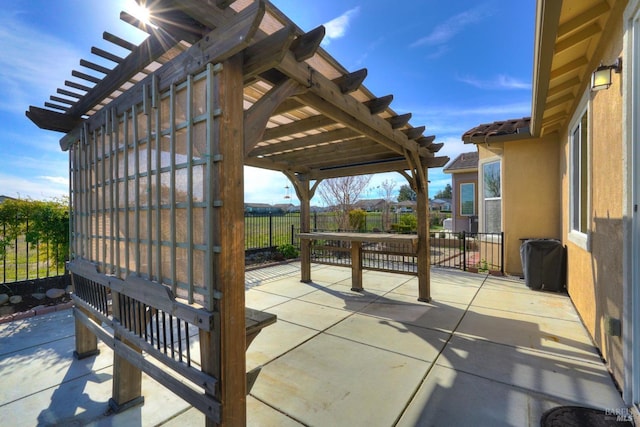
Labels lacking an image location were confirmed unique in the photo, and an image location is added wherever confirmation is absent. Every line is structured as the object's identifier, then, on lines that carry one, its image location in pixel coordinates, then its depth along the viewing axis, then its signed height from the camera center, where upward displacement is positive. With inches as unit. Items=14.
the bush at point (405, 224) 466.3 -19.8
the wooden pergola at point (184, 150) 59.8 +17.7
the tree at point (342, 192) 453.1 +36.1
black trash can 189.9 -37.2
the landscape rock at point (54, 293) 170.2 -46.5
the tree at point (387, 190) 522.4 +45.9
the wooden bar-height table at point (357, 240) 191.0 -18.8
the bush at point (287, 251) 324.1 -42.4
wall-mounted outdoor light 85.5 +42.3
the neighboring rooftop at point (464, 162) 487.1 +91.2
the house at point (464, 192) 477.7 +35.5
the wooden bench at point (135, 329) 63.2 -35.1
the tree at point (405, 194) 1309.8 +90.2
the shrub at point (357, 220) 427.8 -9.8
